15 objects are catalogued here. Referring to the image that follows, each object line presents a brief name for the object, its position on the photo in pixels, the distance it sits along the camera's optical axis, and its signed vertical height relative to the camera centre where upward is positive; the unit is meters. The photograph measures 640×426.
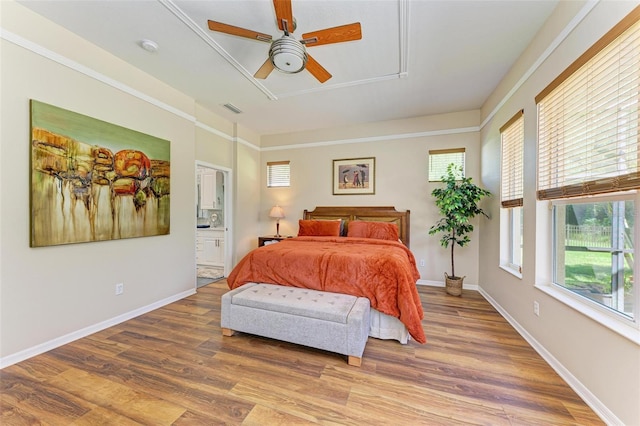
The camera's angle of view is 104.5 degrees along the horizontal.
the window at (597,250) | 1.52 -0.28
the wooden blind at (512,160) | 2.78 +0.61
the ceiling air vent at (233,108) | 3.96 +1.68
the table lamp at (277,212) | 5.08 -0.03
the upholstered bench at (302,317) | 2.06 -0.95
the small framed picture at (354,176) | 4.73 +0.68
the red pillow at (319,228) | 4.34 -0.31
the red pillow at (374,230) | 4.04 -0.32
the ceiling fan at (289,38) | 1.80 +1.33
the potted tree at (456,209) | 3.64 +0.03
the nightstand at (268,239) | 4.94 -0.57
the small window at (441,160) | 4.26 +0.88
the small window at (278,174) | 5.36 +0.81
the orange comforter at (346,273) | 2.33 -0.66
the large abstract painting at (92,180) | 2.21 +0.32
